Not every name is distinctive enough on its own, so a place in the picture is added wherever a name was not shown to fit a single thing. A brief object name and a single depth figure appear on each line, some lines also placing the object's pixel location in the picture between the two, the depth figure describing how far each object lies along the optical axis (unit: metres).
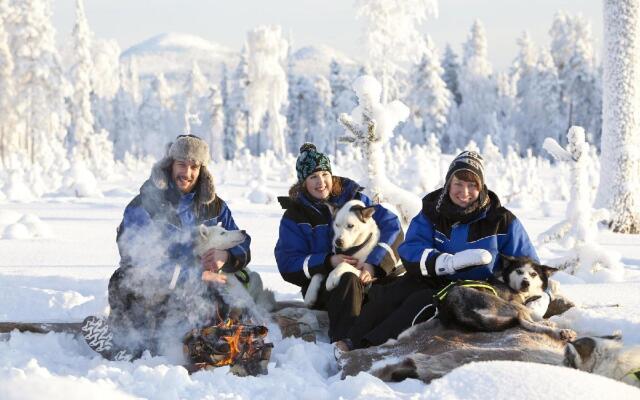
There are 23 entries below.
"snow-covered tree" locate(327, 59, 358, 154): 57.42
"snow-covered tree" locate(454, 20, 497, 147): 52.16
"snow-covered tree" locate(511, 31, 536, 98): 53.69
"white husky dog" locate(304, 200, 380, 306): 5.28
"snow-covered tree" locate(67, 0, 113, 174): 42.94
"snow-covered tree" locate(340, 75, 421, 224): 8.31
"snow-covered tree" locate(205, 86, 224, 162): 61.00
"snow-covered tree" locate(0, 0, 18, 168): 35.41
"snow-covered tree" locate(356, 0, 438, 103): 17.09
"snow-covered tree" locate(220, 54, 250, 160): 58.40
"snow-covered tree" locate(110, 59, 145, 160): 66.38
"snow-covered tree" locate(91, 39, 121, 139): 66.31
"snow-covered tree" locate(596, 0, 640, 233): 11.53
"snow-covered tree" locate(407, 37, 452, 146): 47.66
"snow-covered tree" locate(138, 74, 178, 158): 76.00
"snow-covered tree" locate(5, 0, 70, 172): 35.25
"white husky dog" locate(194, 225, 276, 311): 4.72
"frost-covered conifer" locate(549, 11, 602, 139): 46.56
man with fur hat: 4.54
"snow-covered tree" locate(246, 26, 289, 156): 42.66
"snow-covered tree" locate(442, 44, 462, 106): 55.88
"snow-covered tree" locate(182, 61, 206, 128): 72.75
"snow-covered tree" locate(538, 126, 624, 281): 7.62
